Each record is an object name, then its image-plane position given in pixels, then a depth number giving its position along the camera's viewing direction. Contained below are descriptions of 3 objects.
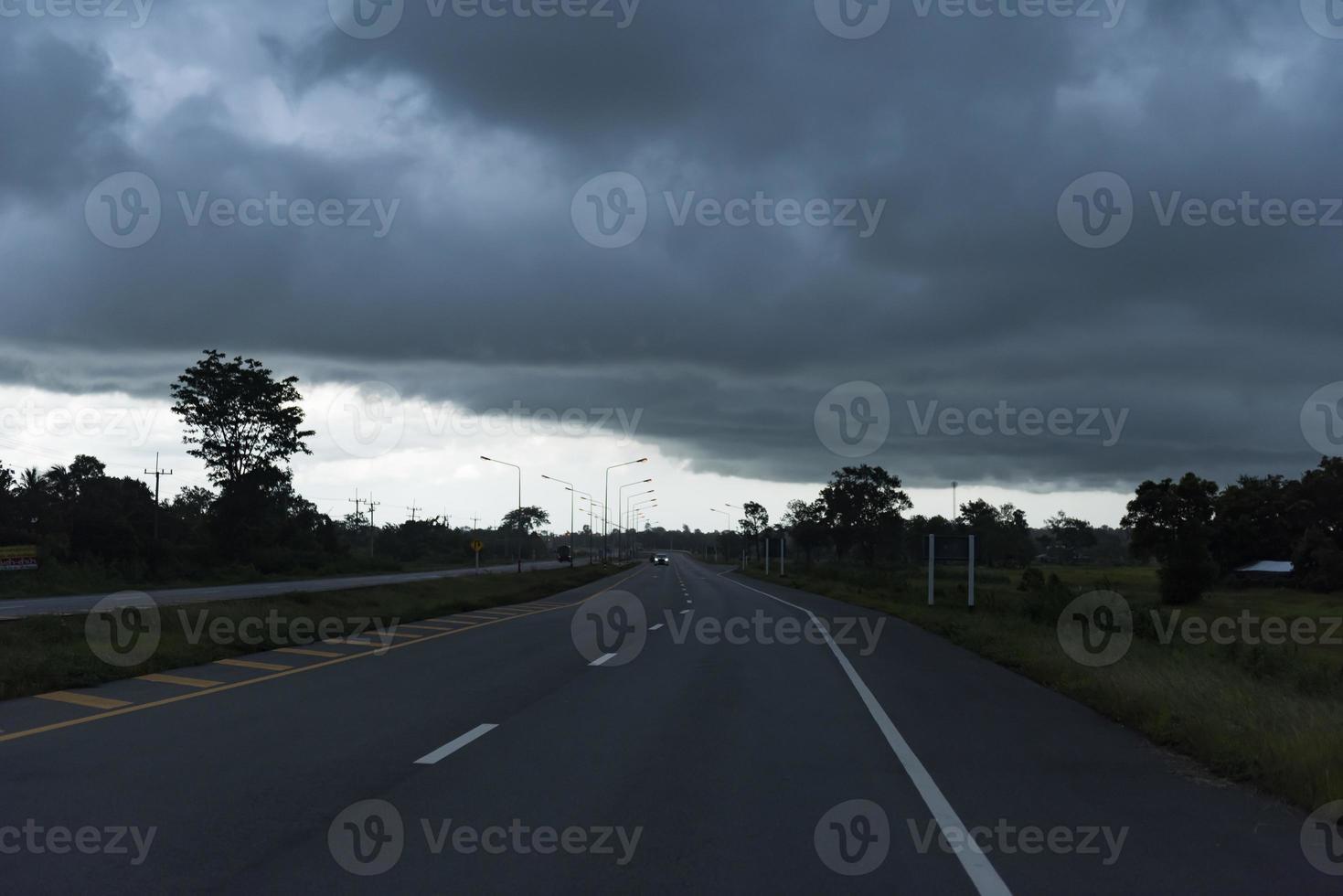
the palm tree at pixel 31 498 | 70.33
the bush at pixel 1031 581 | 39.39
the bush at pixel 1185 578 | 76.31
